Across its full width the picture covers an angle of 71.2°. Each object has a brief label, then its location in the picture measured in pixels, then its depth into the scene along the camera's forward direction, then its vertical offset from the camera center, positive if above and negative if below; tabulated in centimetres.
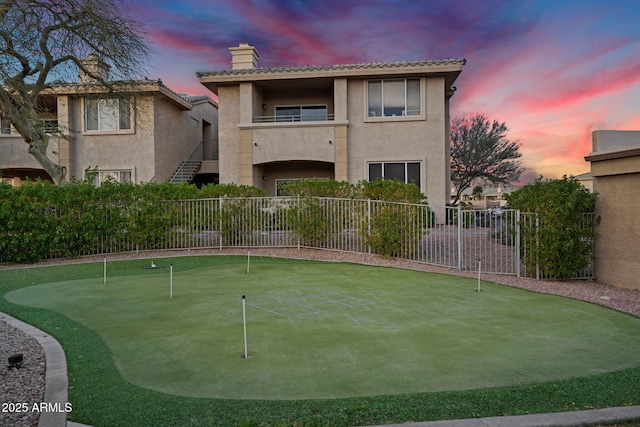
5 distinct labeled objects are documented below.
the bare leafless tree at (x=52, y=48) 1697 +682
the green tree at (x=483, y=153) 3531 +452
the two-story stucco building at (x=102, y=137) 2395 +412
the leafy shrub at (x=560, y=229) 1105 -48
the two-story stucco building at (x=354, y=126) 2227 +433
